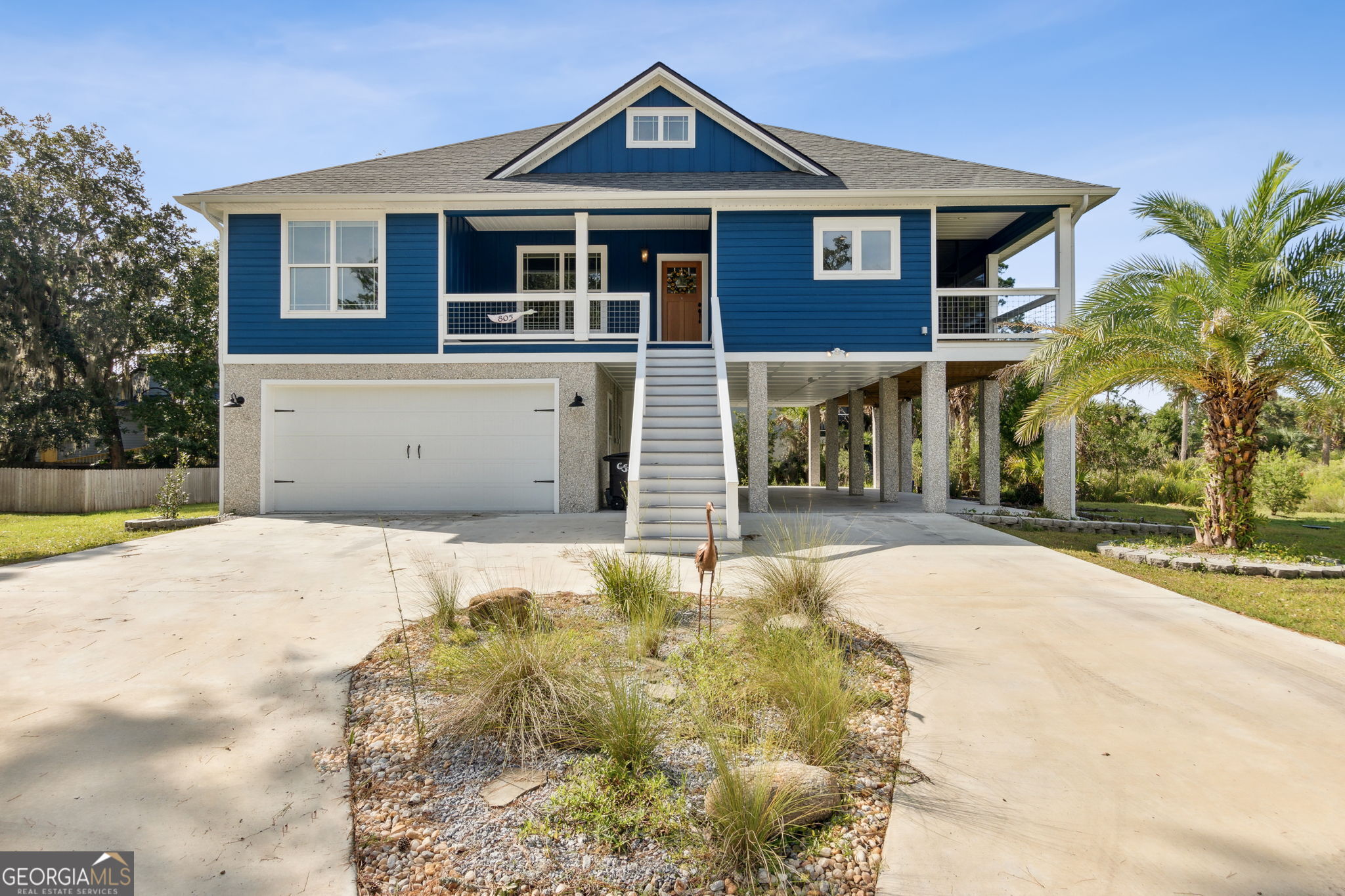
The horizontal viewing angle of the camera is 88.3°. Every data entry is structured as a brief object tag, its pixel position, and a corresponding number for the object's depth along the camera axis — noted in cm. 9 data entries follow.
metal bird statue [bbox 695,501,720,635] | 471
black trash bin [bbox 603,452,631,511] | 1306
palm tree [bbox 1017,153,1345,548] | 779
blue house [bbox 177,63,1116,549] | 1216
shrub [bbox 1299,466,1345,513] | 1650
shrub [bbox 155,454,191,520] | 1091
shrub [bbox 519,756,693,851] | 262
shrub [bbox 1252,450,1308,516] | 1460
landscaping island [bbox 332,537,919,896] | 246
